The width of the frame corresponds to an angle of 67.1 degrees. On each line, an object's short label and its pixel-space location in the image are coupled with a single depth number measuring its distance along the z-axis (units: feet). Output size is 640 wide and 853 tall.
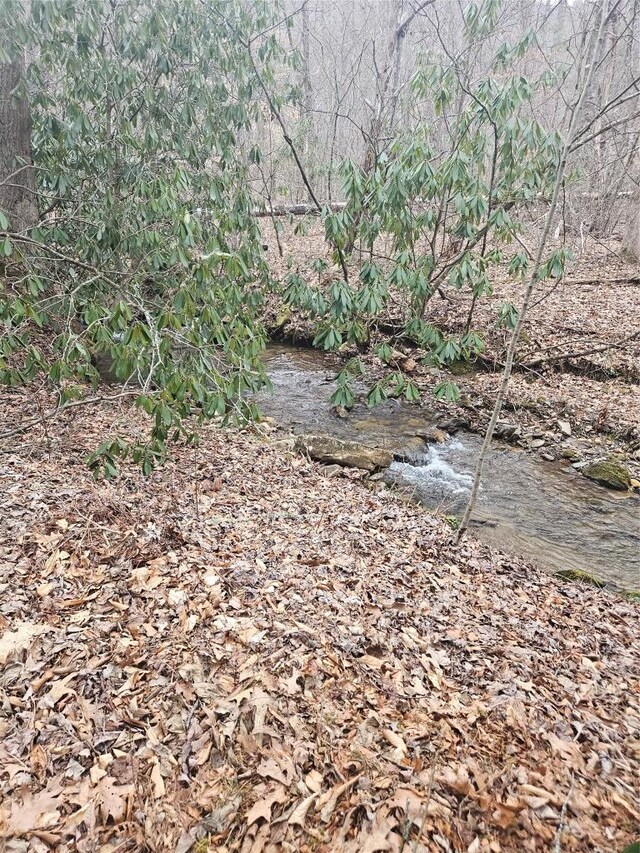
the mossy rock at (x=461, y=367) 28.04
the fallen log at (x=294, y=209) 39.24
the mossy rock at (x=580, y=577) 13.47
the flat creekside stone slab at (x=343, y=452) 19.04
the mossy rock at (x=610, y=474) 18.93
